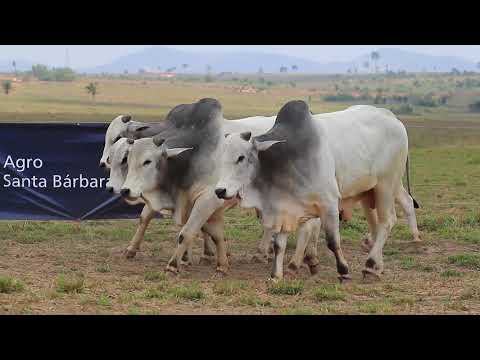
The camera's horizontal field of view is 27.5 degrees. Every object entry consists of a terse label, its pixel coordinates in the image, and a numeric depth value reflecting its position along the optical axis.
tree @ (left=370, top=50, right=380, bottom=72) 171.27
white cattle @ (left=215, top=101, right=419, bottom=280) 8.34
